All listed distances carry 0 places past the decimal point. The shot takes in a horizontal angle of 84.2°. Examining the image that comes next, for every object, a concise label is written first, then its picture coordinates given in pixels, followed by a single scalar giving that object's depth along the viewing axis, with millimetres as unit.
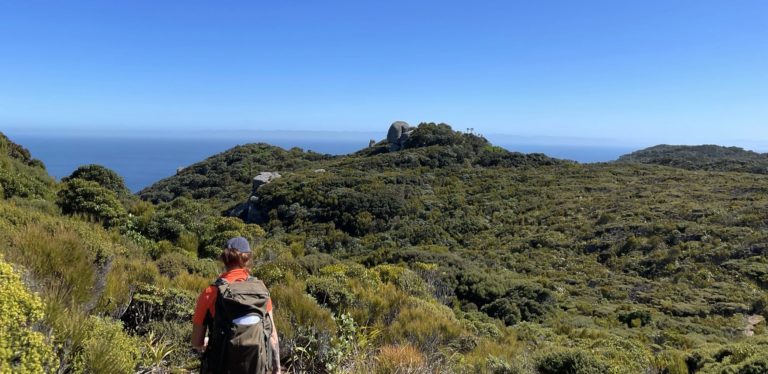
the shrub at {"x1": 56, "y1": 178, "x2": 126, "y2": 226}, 10484
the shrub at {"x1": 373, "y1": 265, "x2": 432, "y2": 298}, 8698
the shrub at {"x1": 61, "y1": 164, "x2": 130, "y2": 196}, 16766
